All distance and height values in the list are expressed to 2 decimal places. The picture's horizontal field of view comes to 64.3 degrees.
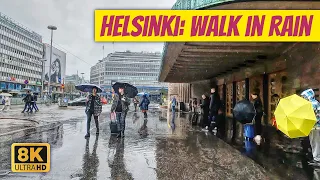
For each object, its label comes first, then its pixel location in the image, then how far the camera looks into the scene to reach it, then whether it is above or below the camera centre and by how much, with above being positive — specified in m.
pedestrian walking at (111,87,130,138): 8.82 -0.42
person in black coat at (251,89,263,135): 8.30 -0.41
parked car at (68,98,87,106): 41.66 -1.26
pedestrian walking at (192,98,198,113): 24.07 -0.85
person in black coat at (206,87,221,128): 10.42 -0.35
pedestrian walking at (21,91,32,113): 19.81 -0.22
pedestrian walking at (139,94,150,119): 17.59 -0.60
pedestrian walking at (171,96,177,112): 18.80 -0.64
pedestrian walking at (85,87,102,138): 8.78 -0.34
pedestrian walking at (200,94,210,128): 11.96 -0.64
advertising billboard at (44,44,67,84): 104.56 +13.33
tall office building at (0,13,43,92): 82.19 +14.25
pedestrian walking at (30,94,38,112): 20.29 -0.47
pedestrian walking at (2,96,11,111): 22.82 -0.70
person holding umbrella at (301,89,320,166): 5.46 -0.82
